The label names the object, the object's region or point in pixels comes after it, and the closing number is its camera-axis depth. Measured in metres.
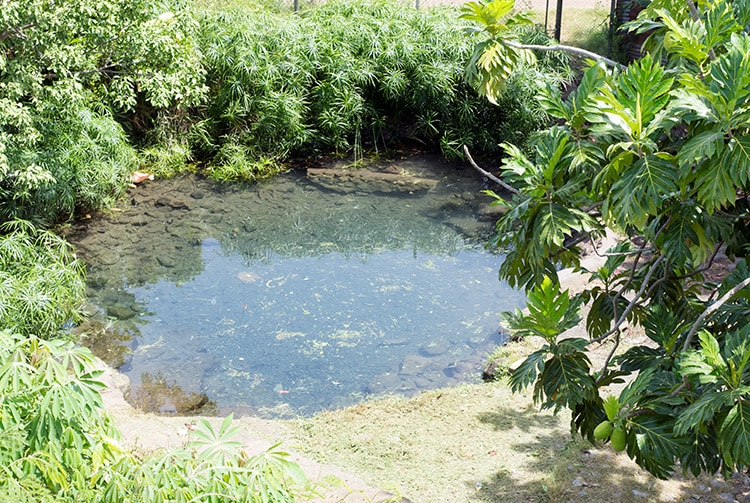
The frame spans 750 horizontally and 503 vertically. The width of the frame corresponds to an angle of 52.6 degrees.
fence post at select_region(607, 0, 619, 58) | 12.21
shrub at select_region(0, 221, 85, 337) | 5.95
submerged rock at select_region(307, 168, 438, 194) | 10.20
